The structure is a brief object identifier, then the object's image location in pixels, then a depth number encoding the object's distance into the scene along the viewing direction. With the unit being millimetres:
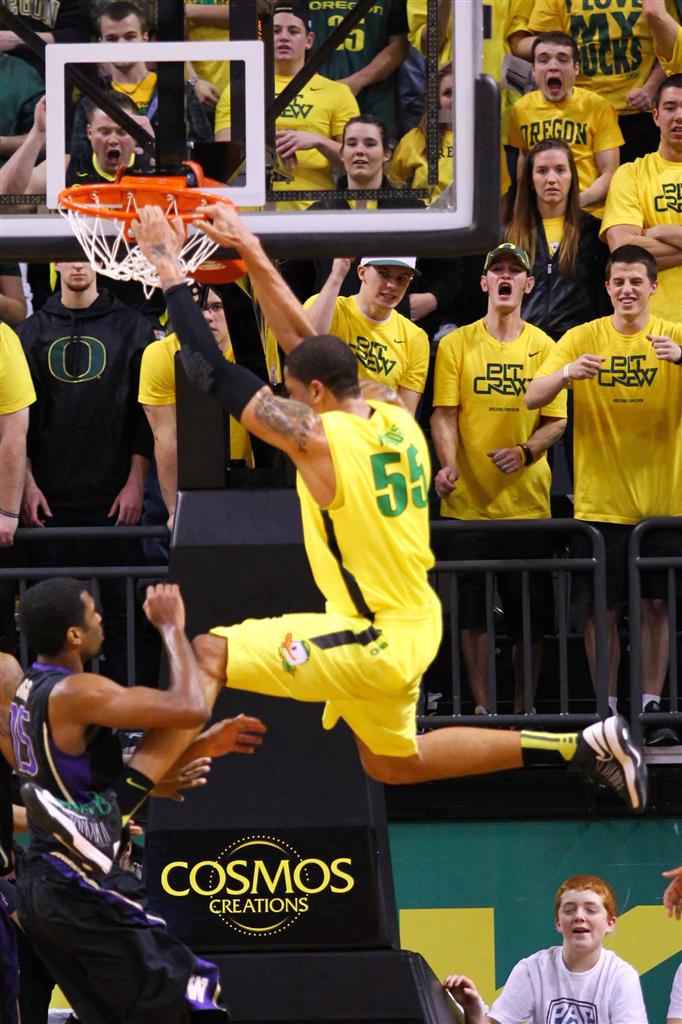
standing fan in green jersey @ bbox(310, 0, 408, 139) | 19234
